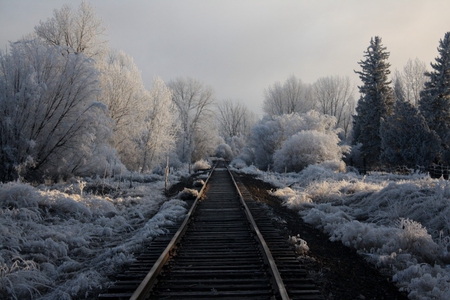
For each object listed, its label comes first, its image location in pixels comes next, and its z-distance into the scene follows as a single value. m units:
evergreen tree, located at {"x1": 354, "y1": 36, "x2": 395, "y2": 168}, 35.66
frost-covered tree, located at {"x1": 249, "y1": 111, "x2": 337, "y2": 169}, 35.47
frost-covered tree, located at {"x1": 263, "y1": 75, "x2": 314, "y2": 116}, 73.75
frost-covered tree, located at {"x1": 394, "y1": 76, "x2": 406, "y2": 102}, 45.09
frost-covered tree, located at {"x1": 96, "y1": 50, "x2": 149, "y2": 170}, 26.39
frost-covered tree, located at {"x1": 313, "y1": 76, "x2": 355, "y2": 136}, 74.06
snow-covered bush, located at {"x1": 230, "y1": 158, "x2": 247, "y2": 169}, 47.54
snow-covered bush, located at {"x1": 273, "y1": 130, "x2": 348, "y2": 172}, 29.14
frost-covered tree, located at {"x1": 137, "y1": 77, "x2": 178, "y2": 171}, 31.52
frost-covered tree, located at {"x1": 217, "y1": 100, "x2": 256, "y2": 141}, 104.56
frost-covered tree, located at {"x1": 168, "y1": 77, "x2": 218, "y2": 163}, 59.50
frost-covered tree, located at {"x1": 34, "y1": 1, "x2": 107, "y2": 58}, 26.09
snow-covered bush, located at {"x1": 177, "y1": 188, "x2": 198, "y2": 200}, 13.48
